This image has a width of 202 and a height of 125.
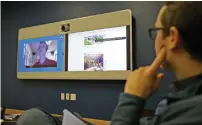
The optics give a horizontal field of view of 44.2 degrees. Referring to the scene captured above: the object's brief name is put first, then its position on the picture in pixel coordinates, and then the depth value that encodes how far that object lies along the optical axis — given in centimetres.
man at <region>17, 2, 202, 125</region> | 77
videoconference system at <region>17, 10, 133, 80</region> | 300
